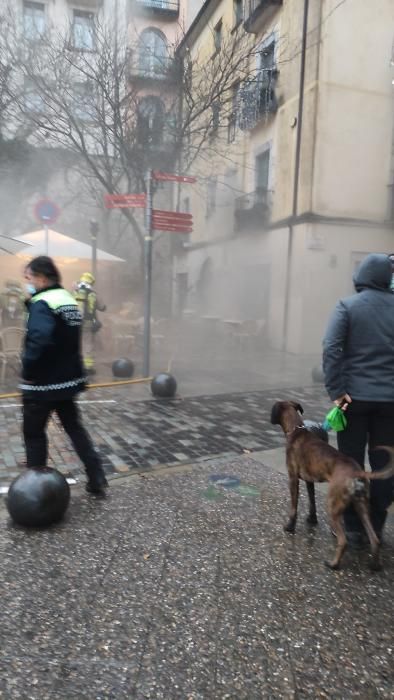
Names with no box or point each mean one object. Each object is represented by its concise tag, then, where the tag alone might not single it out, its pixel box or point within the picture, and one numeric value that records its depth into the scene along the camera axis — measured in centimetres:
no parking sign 971
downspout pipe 1250
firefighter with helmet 876
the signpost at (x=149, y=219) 790
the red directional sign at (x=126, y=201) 812
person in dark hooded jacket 289
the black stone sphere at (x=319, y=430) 380
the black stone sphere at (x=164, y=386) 702
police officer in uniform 330
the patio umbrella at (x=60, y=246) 1234
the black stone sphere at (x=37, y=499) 309
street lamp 1245
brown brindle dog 269
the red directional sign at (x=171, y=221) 805
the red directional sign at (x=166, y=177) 780
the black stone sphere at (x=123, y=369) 827
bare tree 1255
